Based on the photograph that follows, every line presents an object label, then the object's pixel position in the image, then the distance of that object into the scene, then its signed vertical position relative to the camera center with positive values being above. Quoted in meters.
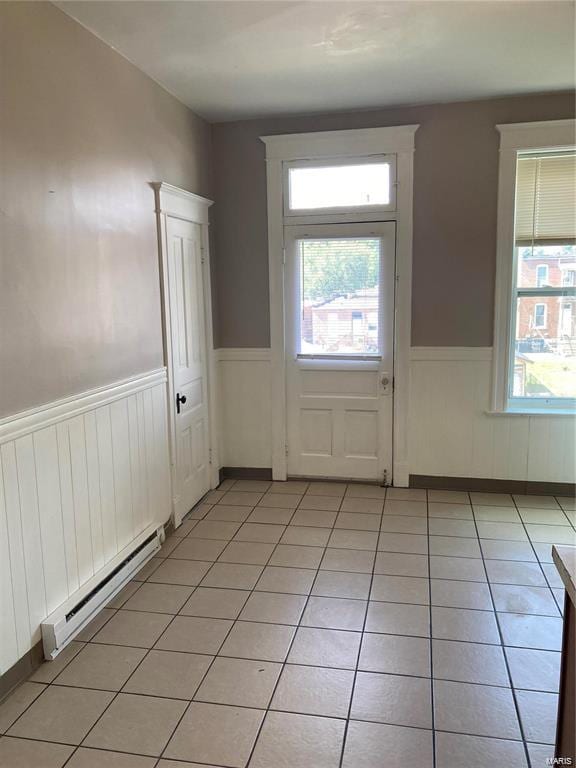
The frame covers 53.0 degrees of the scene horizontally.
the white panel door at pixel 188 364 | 3.79 -0.38
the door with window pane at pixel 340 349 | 4.29 -0.32
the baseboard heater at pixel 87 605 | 2.47 -1.37
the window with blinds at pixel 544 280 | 3.98 +0.16
